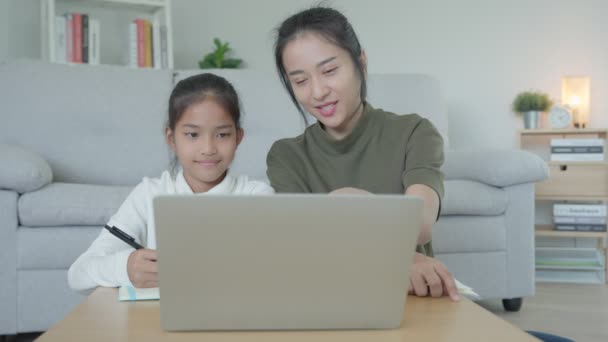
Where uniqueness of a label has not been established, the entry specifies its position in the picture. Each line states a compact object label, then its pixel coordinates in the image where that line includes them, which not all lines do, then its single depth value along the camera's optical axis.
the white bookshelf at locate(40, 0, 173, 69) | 3.37
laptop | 0.52
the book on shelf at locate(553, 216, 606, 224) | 2.93
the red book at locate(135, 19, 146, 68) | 3.37
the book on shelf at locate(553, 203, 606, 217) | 2.93
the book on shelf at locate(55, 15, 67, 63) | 3.19
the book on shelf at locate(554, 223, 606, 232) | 2.93
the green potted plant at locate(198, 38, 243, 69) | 3.44
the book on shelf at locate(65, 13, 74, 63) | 3.21
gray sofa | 1.91
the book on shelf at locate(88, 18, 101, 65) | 3.26
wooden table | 0.58
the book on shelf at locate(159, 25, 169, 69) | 3.41
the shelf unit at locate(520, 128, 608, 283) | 2.95
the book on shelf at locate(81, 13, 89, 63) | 3.24
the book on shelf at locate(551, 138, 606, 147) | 3.03
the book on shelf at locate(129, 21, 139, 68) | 3.35
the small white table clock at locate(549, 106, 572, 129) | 3.16
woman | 1.10
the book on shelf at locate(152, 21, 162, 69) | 3.40
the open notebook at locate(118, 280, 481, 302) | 0.75
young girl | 1.14
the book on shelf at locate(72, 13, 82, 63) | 3.21
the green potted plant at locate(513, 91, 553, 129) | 3.24
